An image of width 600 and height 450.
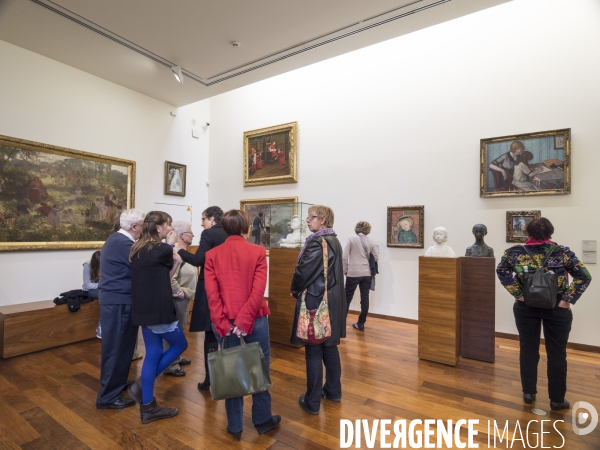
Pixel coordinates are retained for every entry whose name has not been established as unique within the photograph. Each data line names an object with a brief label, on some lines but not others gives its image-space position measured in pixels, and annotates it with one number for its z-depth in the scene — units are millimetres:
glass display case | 5203
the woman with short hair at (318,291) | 2951
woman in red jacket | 2439
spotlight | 5914
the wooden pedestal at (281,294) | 4996
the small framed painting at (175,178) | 7906
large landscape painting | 5371
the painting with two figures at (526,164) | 5121
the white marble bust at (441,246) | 4887
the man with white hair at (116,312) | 3010
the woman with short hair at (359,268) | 5891
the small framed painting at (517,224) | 5332
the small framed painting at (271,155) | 7938
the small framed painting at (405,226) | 6297
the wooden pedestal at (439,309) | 4340
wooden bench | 4410
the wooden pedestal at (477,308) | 4477
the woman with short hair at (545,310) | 3030
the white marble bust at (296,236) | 5141
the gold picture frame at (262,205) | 7999
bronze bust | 4879
